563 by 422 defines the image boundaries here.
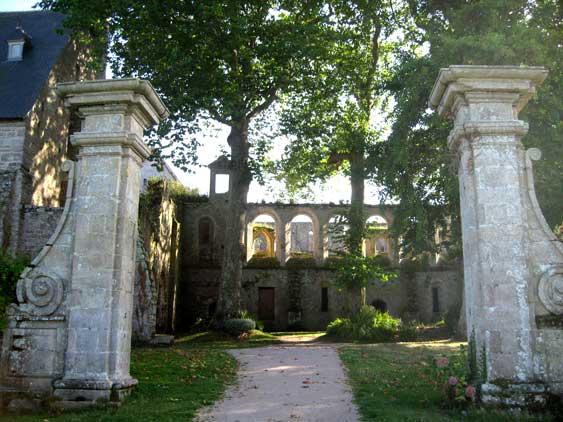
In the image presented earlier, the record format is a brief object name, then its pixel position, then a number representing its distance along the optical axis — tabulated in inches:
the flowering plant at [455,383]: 221.5
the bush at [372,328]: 649.6
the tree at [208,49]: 612.7
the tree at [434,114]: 482.9
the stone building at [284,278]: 1035.3
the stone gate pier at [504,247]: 219.0
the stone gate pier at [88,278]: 234.7
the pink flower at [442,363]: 237.1
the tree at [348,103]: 703.7
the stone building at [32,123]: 681.6
